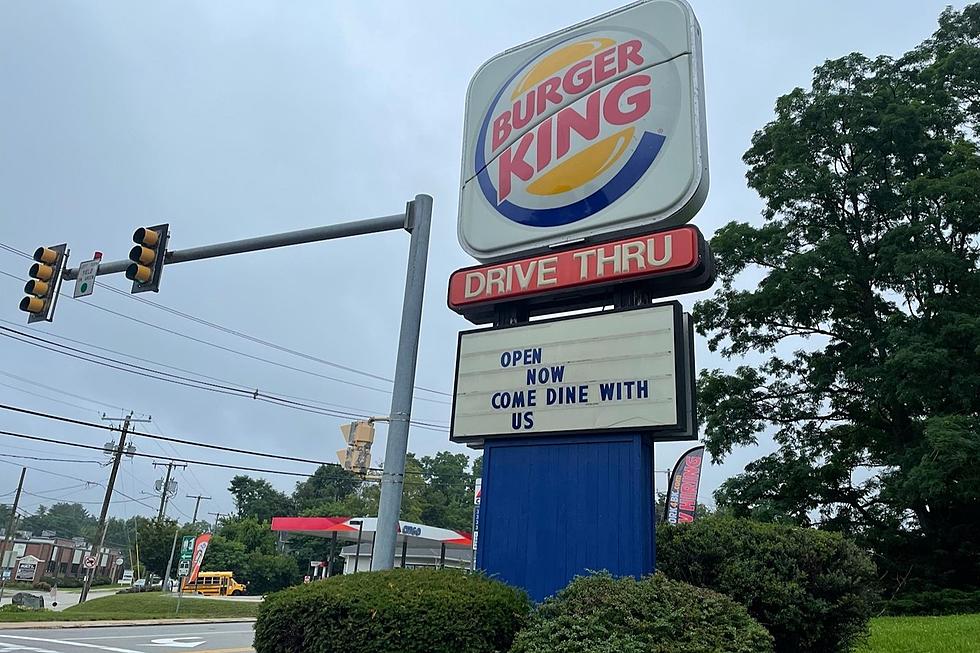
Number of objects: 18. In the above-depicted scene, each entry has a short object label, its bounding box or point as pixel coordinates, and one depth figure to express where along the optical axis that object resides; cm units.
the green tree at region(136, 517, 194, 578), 7381
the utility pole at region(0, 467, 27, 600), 5553
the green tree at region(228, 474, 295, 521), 11481
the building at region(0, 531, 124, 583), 9569
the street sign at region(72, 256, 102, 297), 1210
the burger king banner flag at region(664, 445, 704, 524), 2314
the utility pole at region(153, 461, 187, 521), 6626
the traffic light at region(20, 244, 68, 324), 1212
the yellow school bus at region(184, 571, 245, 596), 6291
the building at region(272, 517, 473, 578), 3794
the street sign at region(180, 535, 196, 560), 3572
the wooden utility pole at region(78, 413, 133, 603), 4241
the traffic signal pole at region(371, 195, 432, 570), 859
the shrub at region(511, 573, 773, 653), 587
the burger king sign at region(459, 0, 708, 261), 933
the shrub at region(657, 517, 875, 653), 781
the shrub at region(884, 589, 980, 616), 1822
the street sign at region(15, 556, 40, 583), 8906
